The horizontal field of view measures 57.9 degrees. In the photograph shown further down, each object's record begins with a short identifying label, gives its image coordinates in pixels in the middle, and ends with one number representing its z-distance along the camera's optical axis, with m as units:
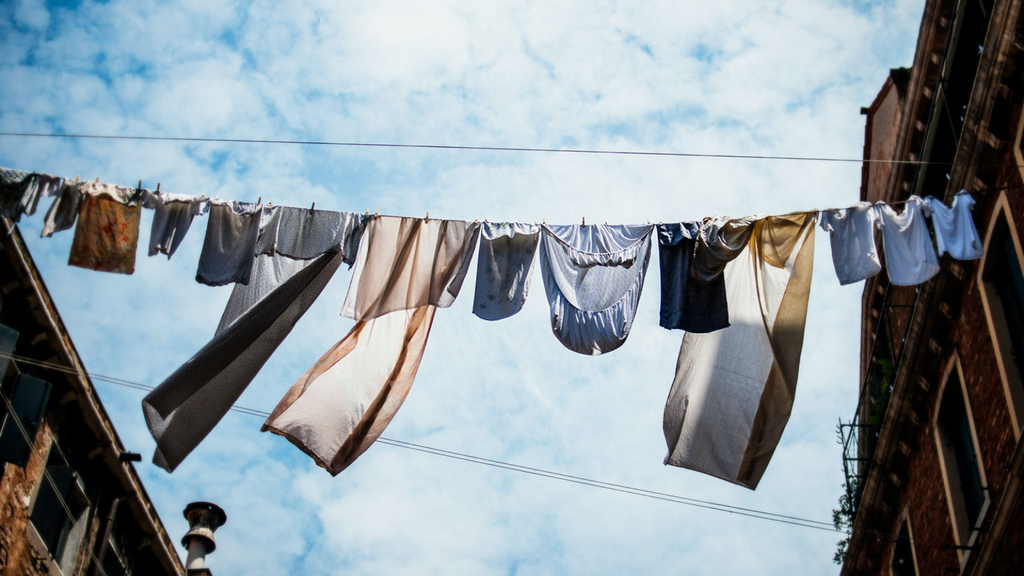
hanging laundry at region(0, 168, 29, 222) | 9.27
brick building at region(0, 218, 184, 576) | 12.76
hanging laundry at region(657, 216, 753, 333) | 8.84
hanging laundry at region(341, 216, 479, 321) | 9.25
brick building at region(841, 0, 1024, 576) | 9.53
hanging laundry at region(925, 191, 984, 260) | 8.26
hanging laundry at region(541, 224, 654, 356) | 8.98
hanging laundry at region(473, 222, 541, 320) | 9.19
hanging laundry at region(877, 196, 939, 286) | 8.40
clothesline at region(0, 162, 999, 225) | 9.56
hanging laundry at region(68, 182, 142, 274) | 9.46
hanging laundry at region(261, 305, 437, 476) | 8.88
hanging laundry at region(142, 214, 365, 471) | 8.47
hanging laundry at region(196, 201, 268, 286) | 9.31
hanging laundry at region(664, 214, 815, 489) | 8.61
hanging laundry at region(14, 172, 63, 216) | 9.30
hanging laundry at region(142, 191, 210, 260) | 9.46
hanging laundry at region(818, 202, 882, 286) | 8.46
